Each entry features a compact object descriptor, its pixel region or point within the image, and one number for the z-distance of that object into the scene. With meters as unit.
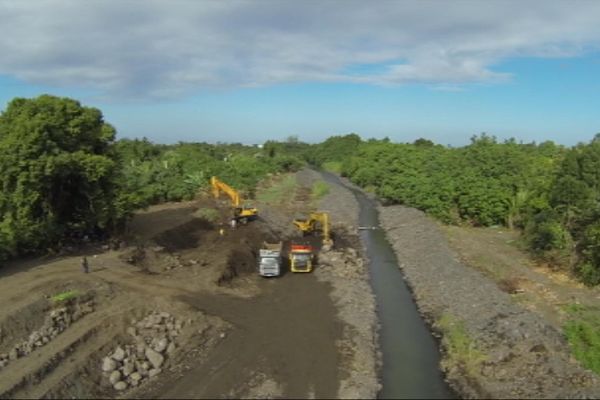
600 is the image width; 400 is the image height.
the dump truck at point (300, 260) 32.75
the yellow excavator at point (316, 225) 38.84
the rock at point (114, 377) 19.62
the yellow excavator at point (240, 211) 43.03
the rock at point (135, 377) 19.86
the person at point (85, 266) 27.67
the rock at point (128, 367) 20.20
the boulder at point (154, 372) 20.33
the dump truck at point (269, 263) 31.34
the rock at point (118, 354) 20.85
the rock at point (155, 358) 20.89
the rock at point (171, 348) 21.83
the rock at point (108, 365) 20.19
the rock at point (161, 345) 21.83
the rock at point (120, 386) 19.30
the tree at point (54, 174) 28.38
